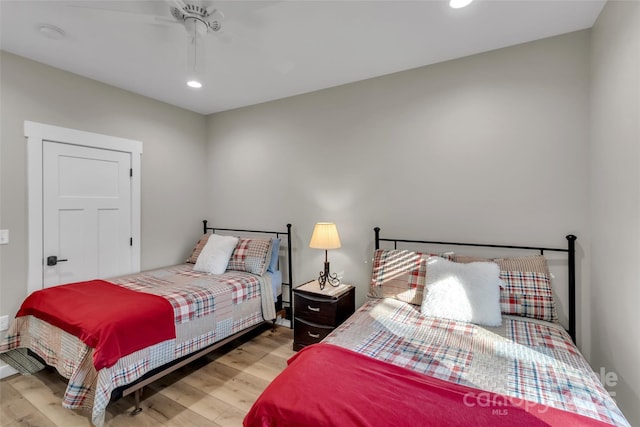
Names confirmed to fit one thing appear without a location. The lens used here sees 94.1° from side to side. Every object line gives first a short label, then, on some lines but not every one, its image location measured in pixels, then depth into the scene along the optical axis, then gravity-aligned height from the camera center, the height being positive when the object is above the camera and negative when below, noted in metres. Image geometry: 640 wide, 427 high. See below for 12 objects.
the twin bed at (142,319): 1.83 -0.78
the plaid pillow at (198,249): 3.61 -0.43
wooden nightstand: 2.63 -0.87
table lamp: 2.77 -0.22
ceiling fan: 1.80 +1.26
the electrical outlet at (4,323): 2.41 -0.88
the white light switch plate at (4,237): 2.40 -0.18
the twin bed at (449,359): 1.08 -0.71
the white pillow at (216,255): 3.14 -0.44
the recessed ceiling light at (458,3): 1.80 +1.29
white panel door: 2.67 +0.01
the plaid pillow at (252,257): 3.16 -0.46
